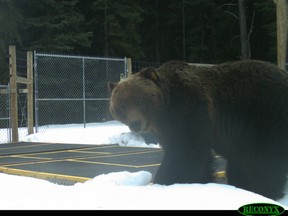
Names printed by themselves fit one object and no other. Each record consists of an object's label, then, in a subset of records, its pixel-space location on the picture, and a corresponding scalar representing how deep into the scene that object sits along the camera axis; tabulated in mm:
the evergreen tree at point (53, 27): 26703
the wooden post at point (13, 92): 15484
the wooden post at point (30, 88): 16219
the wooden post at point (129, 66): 17114
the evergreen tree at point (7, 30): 24891
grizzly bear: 4680
